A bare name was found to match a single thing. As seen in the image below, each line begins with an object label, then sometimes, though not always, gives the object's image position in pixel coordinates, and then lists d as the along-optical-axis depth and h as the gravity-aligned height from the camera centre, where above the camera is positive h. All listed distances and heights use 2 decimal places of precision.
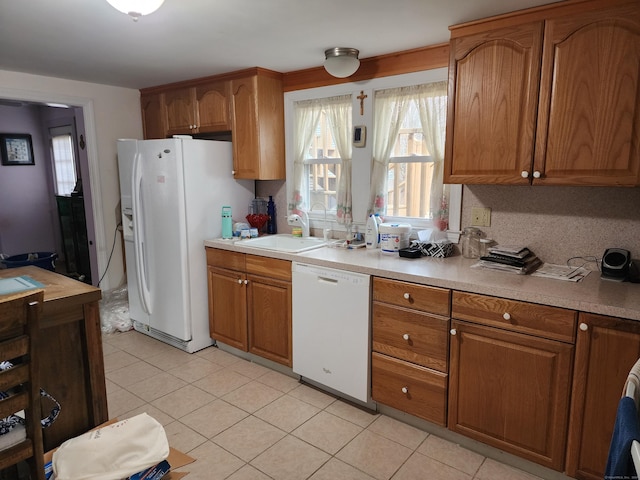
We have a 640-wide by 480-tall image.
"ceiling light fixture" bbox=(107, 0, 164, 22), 1.55 +0.62
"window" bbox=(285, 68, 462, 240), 2.67 +0.11
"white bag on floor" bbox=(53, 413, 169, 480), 1.65 -1.13
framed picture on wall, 5.30 +0.33
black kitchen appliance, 1.97 -0.43
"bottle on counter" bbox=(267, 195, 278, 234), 3.59 -0.35
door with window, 4.94 -0.33
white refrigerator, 3.12 -0.35
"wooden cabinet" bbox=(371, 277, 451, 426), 2.12 -0.91
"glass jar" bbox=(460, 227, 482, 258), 2.50 -0.41
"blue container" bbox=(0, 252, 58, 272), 4.50 -0.94
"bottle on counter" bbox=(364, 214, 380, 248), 2.85 -0.40
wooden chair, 1.29 -0.65
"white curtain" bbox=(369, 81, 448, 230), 2.62 +0.28
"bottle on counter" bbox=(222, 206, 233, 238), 3.32 -0.40
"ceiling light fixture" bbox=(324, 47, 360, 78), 2.58 +0.69
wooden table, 1.81 -0.81
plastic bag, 3.72 -1.22
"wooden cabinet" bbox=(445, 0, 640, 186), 1.79 +0.35
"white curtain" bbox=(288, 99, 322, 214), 3.22 +0.24
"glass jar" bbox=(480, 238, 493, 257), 2.47 -0.42
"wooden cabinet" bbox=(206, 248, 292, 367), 2.82 -0.92
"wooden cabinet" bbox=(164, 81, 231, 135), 3.35 +0.54
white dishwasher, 2.39 -0.92
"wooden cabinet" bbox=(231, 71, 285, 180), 3.16 +0.37
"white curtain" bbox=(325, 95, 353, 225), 3.03 +0.25
